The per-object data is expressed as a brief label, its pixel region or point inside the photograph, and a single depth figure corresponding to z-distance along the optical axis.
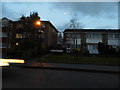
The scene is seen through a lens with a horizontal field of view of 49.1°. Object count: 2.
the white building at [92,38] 30.39
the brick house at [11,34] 30.86
